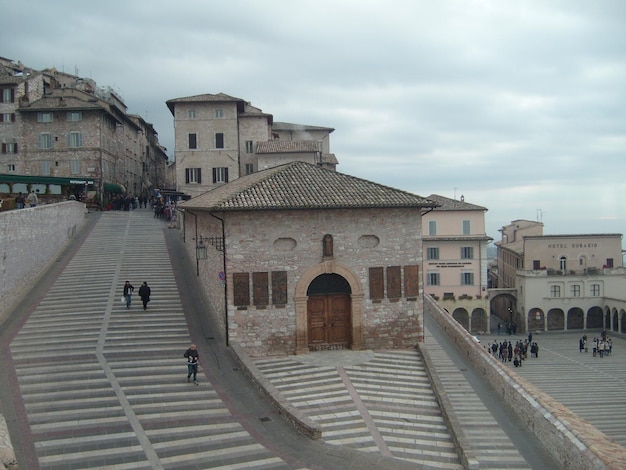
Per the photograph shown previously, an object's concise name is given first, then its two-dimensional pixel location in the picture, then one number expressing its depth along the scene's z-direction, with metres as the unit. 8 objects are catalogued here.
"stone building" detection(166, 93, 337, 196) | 47.75
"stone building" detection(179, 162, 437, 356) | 19.16
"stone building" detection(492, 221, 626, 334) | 51.84
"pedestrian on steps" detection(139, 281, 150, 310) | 21.73
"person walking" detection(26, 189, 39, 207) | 33.06
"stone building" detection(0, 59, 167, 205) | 46.31
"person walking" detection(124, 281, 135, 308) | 21.65
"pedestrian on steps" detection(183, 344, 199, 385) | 16.03
